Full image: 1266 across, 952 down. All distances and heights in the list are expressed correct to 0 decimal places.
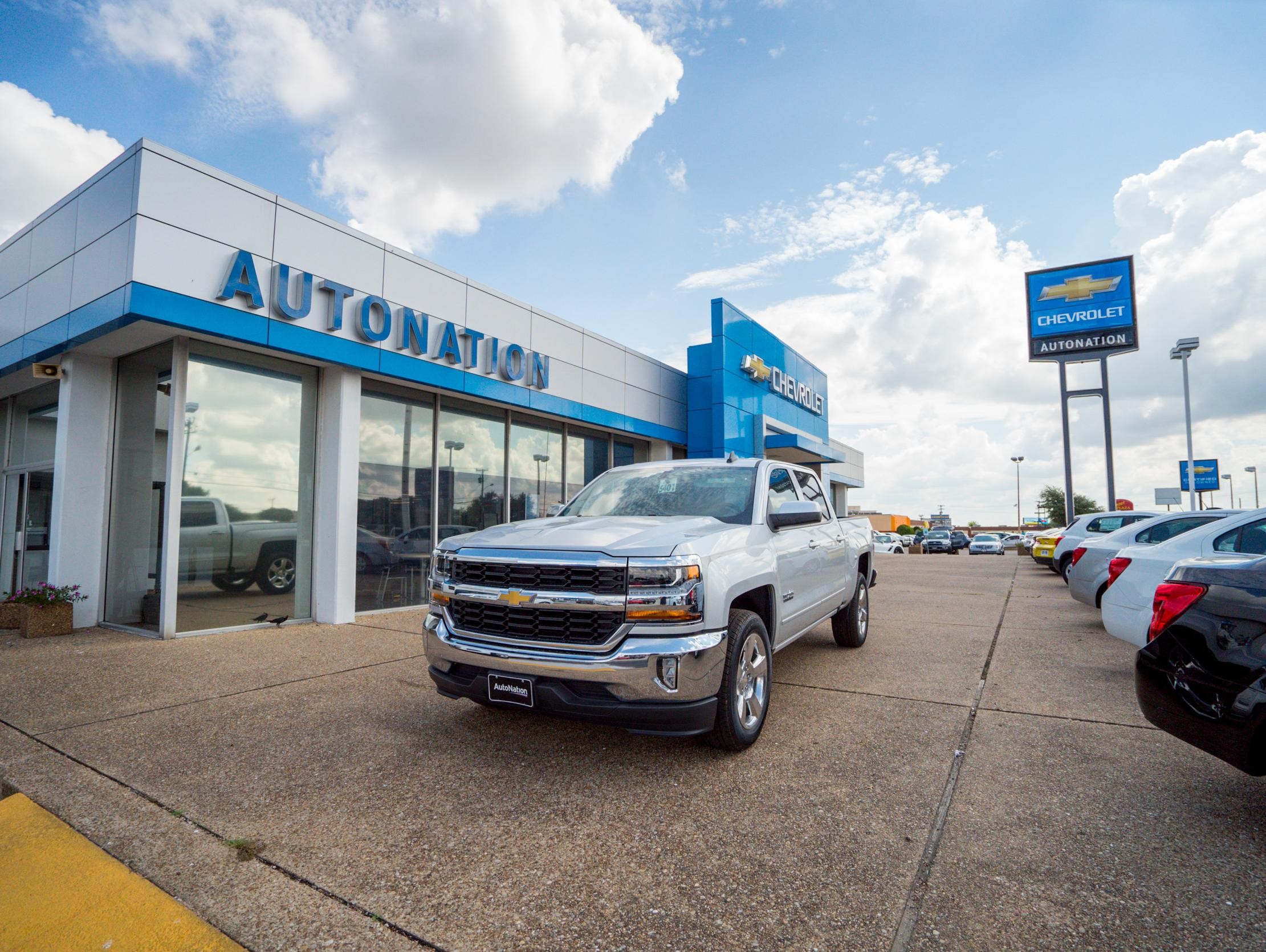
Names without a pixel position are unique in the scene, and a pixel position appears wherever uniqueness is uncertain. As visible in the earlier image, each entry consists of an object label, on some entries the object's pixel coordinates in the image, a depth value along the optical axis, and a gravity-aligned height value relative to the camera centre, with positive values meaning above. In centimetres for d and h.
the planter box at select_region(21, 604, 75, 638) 743 -116
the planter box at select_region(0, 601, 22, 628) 786 -115
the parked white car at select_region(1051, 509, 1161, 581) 1241 -22
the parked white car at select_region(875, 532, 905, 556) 3572 -141
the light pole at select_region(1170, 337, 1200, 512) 2771 +701
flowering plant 757 -90
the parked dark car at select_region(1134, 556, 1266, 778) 263 -62
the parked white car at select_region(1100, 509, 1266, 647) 534 -38
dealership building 741 +161
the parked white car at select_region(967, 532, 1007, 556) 3844 -163
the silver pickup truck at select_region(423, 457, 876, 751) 331 -54
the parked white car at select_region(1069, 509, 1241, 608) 841 -31
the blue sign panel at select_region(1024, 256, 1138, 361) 2356 +754
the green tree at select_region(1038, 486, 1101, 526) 5844 +127
